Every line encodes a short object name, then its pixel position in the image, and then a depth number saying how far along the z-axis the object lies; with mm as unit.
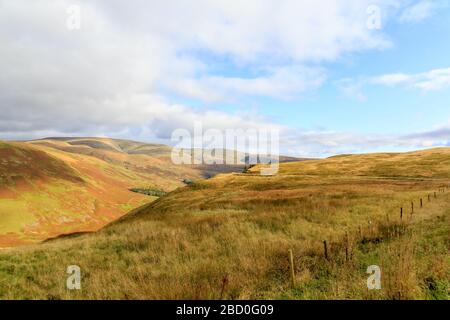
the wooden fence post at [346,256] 10711
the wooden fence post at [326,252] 11013
